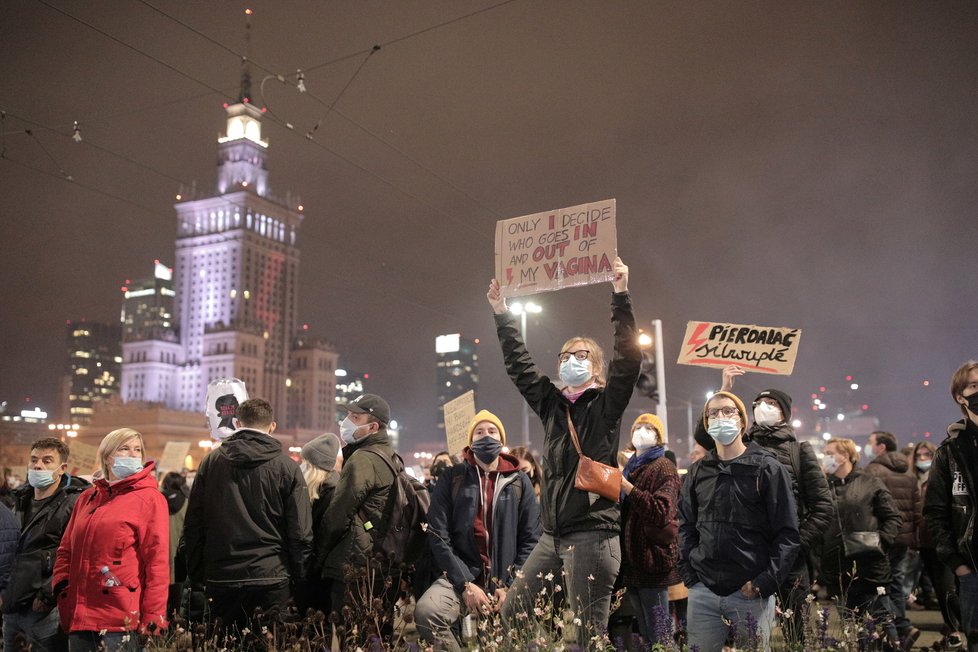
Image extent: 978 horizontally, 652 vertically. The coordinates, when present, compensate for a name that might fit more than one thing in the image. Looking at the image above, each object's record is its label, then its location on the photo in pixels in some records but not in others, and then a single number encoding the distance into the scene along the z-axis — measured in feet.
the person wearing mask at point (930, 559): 25.72
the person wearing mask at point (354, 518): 19.85
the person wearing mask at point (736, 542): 15.60
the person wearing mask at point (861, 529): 23.58
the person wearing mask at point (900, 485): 30.53
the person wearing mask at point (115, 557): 17.62
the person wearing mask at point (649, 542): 20.93
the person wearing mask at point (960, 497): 16.20
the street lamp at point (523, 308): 69.62
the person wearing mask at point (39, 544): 19.93
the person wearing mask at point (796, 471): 19.08
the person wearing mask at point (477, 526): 18.49
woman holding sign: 15.78
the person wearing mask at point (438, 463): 37.56
